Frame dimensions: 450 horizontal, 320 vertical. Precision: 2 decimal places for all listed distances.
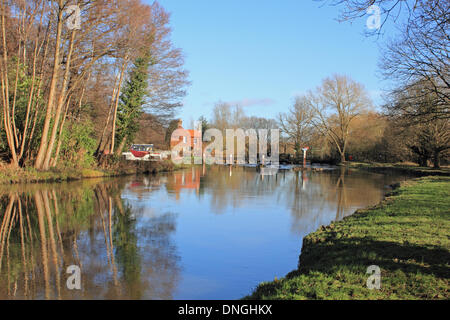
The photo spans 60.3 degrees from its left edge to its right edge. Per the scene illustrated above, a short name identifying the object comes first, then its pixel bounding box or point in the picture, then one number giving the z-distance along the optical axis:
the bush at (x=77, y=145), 22.98
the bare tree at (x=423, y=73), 23.19
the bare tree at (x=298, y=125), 61.44
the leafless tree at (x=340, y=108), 56.56
